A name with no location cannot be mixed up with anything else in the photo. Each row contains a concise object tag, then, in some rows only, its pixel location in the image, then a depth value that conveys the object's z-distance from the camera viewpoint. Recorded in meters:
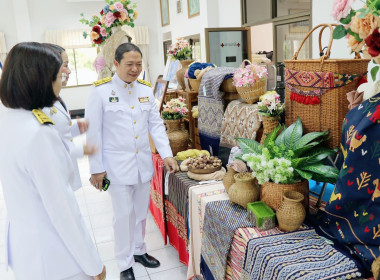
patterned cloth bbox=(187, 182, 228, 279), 2.31
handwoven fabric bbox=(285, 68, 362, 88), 1.76
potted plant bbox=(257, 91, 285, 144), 2.15
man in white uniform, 2.44
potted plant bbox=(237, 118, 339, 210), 1.68
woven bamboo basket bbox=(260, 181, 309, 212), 1.73
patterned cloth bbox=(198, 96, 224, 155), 2.91
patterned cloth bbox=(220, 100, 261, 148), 2.46
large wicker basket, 1.77
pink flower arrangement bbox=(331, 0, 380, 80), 1.20
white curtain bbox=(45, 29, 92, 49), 10.62
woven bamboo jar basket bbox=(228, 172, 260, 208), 1.92
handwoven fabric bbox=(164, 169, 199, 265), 2.60
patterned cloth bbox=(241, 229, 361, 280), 1.36
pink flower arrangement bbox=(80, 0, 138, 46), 3.60
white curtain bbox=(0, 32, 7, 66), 10.21
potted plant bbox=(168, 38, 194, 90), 3.58
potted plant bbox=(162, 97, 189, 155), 3.27
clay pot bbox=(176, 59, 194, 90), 3.54
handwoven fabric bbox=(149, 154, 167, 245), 3.13
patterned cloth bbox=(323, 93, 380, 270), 1.31
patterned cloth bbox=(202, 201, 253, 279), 1.84
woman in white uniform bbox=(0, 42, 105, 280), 1.26
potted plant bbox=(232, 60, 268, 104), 2.50
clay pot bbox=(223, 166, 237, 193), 2.19
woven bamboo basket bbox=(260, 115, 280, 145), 2.17
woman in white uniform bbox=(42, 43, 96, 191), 1.91
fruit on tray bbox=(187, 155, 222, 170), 2.64
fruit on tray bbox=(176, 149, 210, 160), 3.00
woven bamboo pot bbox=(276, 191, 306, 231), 1.64
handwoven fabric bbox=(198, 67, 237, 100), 2.85
